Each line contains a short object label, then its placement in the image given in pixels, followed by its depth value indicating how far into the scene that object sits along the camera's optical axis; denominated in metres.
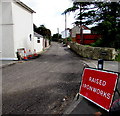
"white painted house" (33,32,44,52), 18.59
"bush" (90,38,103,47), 14.07
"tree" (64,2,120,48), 11.45
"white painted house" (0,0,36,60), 11.00
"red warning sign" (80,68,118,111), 2.71
